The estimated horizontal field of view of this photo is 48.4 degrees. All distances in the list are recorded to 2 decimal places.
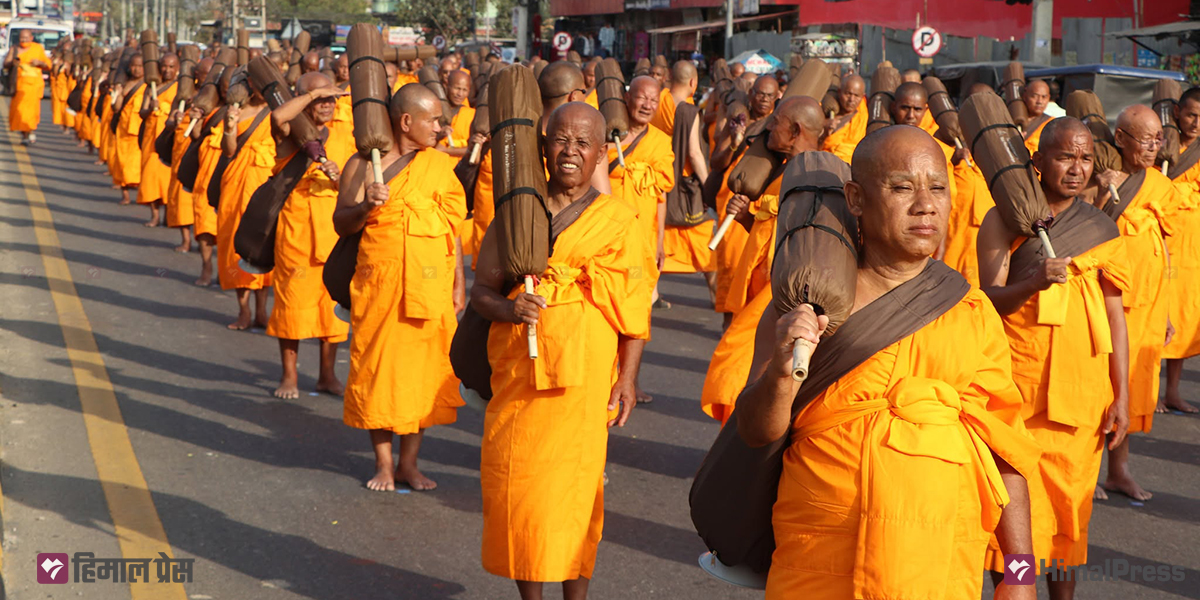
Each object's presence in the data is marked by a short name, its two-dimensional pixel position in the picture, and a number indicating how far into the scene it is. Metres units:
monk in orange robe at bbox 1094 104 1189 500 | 6.28
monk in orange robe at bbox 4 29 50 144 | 24.45
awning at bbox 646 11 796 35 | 42.06
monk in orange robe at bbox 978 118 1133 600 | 4.71
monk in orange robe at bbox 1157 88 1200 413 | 7.97
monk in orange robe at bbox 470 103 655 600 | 4.42
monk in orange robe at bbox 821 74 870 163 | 11.09
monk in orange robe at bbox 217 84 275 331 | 9.49
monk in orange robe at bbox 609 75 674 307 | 9.61
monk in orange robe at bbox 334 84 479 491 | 6.17
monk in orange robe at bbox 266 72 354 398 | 8.00
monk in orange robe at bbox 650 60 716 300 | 11.08
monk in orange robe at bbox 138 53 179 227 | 15.13
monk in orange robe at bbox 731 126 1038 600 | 2.96
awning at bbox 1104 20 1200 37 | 22.17
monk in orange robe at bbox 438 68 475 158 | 14.01
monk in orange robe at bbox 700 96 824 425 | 5.32
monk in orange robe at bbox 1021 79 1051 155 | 10.82
